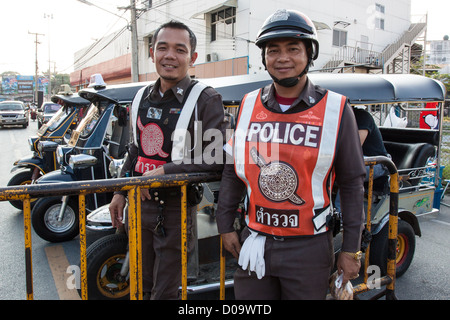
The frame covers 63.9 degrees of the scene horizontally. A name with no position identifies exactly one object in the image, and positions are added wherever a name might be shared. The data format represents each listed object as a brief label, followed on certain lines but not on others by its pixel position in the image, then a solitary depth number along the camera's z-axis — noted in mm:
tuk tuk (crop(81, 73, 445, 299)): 3072
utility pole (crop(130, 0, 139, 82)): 17203
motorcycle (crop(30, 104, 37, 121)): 31805
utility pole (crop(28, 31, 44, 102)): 52188
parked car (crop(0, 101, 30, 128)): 22516
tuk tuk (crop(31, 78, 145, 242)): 4848
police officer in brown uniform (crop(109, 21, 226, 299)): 2146
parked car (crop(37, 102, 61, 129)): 16905
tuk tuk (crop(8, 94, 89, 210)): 6145
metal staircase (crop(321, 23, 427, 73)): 21359
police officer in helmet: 1691
